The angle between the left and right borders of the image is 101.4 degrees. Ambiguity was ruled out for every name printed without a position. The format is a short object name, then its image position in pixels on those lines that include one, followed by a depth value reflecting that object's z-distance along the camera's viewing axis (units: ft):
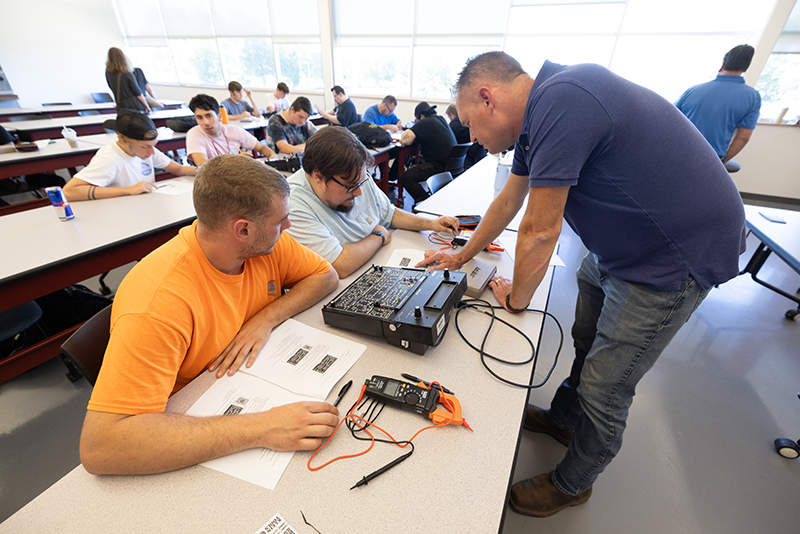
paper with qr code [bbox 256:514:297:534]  1.91
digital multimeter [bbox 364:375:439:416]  2.56
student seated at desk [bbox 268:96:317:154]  12.41
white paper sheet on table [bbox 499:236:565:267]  4.76
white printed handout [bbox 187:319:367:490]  2.27
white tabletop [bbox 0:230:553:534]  1.97
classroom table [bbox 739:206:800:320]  5.51
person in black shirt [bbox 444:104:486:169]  13.49
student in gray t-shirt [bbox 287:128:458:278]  4.36
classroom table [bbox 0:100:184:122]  15.93
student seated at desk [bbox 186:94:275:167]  9.20
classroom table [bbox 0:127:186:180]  8.79
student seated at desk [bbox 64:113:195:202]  6.91
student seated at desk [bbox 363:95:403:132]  17.11
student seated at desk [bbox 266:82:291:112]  18.78
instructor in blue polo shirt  2.66
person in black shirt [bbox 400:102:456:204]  12.09
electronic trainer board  3.01
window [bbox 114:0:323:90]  23.68
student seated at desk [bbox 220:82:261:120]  16.97
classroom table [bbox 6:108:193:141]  12.75
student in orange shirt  2.18
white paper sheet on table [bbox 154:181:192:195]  7.72
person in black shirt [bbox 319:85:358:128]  17.52
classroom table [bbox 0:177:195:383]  4.67
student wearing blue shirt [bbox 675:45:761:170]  9.15
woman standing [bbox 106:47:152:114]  13.62
